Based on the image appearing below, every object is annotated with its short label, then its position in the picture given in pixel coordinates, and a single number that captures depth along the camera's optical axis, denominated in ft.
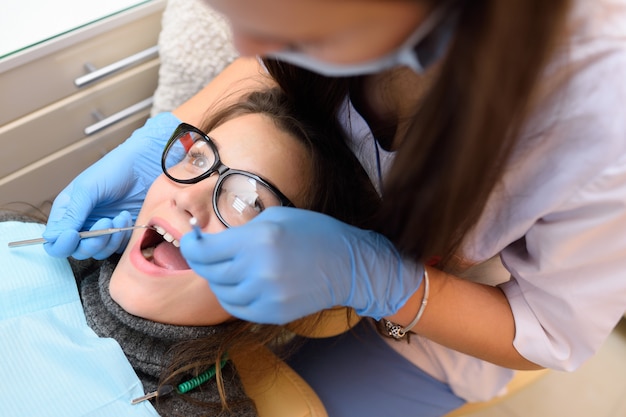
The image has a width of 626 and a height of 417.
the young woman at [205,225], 3.53
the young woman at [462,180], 2.01
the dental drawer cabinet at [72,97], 4.69
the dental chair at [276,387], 3.87
